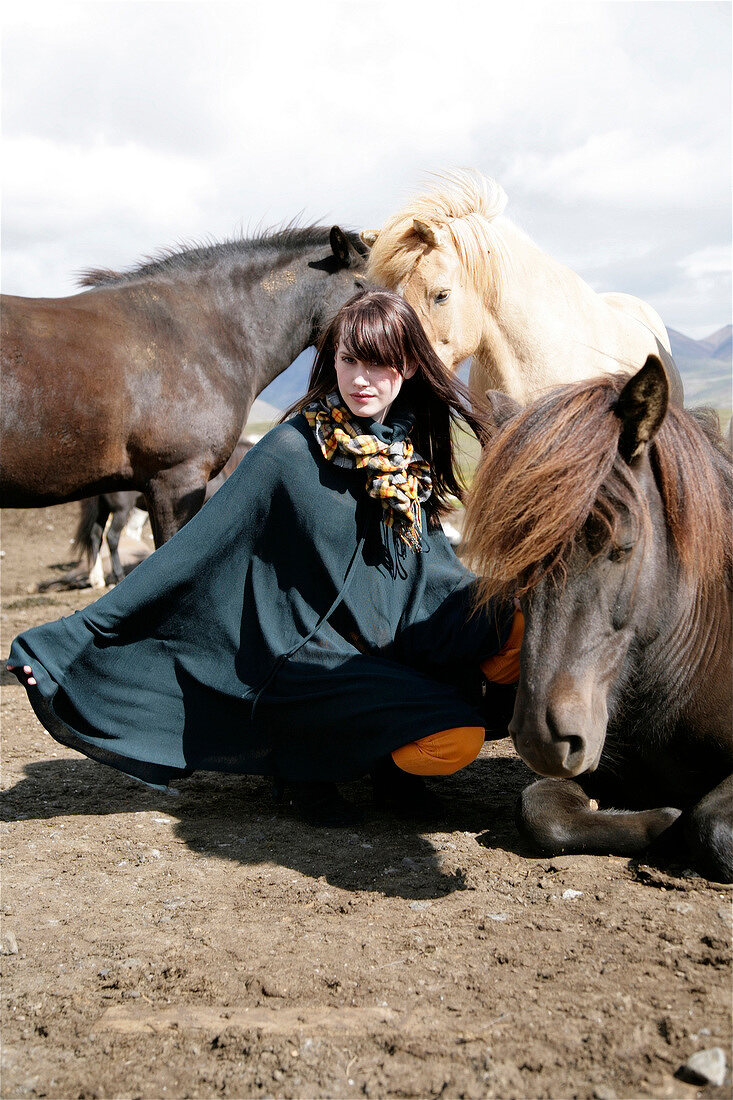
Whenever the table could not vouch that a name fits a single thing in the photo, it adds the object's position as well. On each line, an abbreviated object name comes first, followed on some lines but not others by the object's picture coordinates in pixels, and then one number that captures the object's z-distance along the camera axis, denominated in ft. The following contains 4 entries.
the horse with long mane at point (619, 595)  6.72
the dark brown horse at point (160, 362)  15.61
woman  9.40
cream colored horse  16.07
